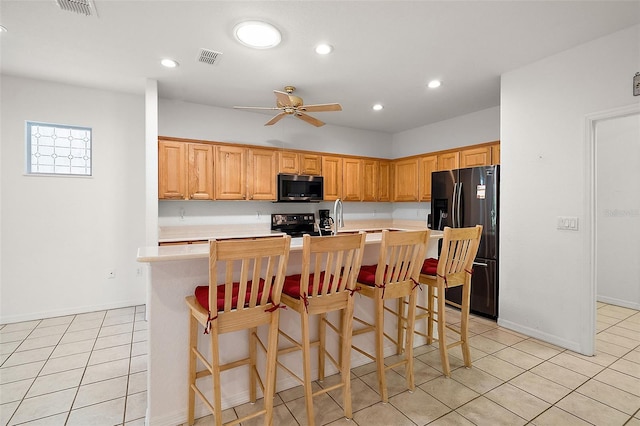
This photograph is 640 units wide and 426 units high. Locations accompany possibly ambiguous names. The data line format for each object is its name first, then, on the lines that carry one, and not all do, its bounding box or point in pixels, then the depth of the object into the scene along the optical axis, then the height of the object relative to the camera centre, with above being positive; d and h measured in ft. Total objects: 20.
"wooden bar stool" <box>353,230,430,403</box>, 6.78 -1.60
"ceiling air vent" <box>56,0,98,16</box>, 7.38 +4.91
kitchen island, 6.13 -2.58
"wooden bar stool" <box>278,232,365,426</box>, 5.81 -1.66
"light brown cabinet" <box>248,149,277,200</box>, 15.19 +1.80
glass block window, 12.07 +2.45
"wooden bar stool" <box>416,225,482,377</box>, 7.69 -1.58
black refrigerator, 11.78 -0.23
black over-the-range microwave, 15.56 +1.19
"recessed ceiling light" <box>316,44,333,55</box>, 9.31 +4.87
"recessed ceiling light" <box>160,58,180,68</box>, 10.27 +4.92
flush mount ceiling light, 8.29 +4.87
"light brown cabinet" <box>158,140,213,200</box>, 13.17 +1.74
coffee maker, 17.89 -0.53
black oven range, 16.60 -0.67
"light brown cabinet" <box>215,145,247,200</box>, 14.38 +1.79
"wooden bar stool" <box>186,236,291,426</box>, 4.92 -1.66
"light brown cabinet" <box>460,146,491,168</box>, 14.05 +2.49
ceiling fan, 10.75 +3.76
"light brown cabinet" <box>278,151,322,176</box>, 16.08 +2.51
